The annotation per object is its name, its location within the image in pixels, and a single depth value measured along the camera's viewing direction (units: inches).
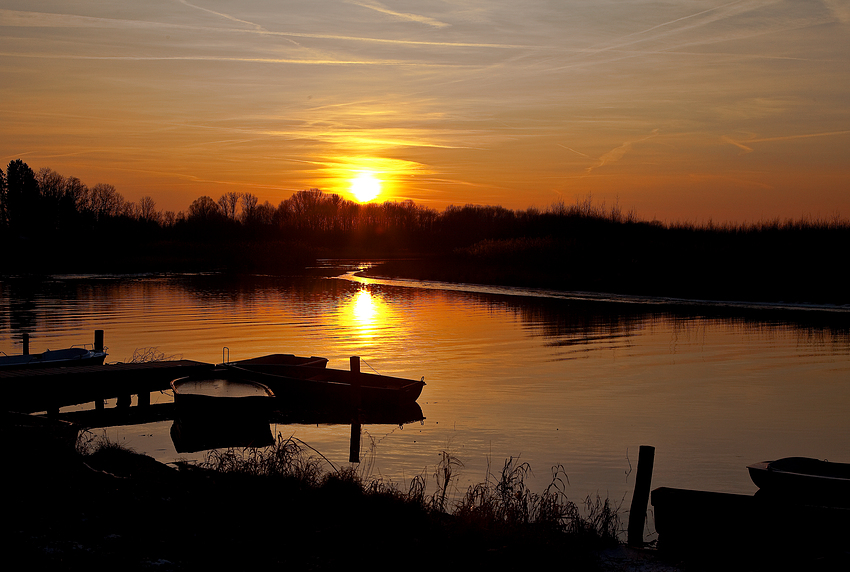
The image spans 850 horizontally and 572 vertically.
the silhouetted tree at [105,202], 5482.3
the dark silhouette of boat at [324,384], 677.9
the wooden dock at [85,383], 660.1
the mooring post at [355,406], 570.6
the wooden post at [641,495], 374.9
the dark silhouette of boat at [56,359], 740.6
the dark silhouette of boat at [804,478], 356.5
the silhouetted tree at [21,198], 3897.6
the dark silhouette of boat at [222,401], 577.6
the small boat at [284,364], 764.0
